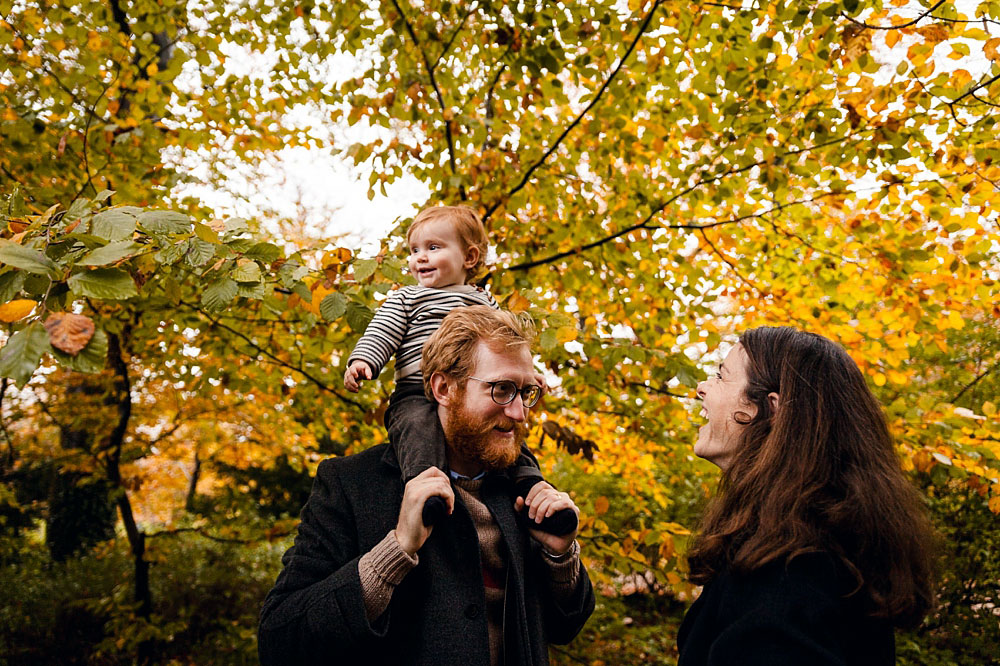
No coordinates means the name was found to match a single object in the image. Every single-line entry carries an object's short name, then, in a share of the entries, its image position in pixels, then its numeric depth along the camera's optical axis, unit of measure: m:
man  1.50
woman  1.19
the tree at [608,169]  2.79
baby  1.76
